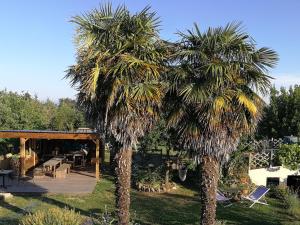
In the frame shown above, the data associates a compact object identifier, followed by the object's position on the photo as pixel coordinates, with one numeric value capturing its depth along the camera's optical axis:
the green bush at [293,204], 10.52
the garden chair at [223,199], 10.91
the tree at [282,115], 18.87
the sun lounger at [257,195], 11.18
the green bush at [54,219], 6.65
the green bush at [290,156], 12.73
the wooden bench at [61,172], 13.78
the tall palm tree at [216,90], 6.97
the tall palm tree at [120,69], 7.09
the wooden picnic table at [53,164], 13.84
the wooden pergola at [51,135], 13.54
